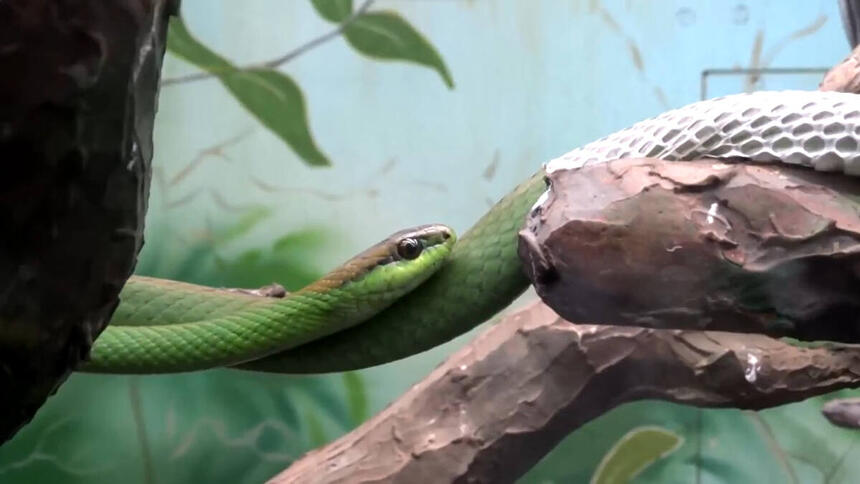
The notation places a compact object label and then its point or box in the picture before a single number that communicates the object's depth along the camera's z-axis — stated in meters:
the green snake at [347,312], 0.59
